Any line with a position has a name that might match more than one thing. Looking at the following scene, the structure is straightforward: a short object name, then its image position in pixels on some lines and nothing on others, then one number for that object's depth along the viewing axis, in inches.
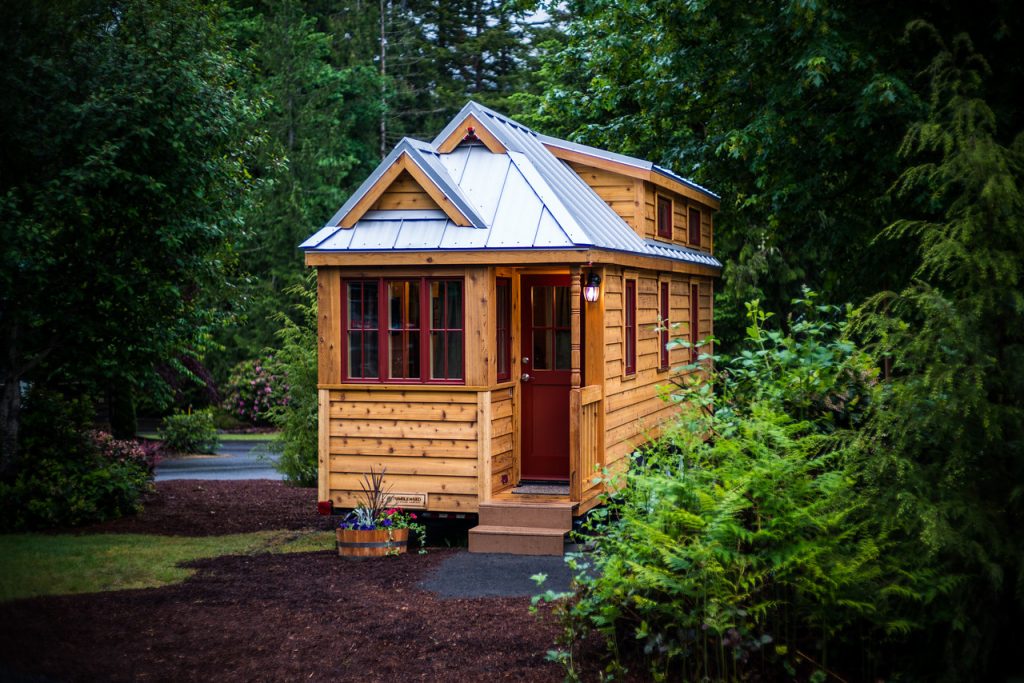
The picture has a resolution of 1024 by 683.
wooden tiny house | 453.1
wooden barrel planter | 435.5
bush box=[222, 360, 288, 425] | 1149.7
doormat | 473.7
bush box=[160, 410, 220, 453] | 926.4
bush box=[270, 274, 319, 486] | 605.9
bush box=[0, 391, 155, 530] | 504.1
